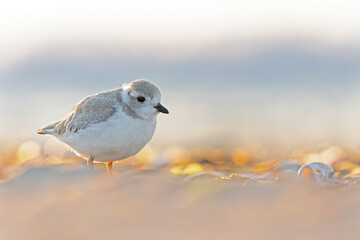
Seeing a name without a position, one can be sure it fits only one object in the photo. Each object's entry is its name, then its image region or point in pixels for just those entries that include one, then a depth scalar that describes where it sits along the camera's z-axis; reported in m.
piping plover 9.48
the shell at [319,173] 8.43
